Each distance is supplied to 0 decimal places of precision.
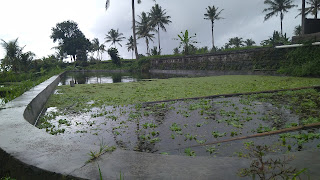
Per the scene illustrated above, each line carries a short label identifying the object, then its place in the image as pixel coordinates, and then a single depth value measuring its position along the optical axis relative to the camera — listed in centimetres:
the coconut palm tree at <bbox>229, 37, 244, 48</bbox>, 5009
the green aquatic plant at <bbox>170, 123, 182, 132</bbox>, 306
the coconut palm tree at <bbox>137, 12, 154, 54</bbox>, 3991
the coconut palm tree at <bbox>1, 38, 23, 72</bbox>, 1814
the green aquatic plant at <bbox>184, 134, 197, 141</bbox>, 271
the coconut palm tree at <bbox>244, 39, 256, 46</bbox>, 4819
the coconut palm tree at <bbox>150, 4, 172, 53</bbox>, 3777
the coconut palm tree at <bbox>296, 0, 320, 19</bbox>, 2903
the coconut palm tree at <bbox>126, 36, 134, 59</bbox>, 5253
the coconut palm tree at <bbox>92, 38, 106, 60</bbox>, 5488
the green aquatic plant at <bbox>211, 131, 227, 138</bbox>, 278
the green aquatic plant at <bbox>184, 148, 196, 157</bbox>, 223
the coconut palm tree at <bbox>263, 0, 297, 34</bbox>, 3316
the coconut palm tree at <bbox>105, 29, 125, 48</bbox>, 5400
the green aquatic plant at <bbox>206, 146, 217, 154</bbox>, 229
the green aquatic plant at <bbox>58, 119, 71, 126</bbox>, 359
